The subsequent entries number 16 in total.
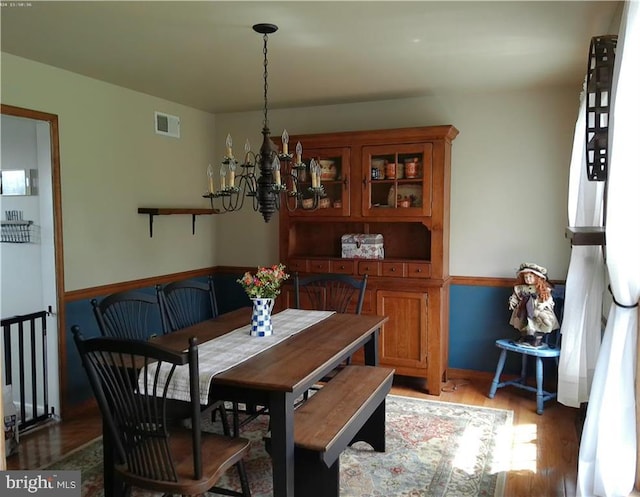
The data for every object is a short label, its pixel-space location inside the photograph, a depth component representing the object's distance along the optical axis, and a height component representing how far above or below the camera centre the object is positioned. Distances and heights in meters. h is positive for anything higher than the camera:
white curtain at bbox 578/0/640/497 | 1.90 -0.38
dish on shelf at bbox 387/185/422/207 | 4.11 +0.15
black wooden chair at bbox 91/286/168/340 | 2.65 -0.54
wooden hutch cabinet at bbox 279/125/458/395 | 4.00 -0.05
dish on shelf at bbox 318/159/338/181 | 4.35 +0.36
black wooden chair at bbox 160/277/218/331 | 3.12 -0.54
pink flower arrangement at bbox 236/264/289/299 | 2.71 -0.36
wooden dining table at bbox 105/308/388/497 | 2.03 -0.65
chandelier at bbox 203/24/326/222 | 2.71 +0.20
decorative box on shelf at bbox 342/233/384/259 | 4.34 -0.27
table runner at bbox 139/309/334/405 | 2.07 -0.64
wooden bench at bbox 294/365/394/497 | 2.19 -0.95
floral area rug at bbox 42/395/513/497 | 2.67 -1.40
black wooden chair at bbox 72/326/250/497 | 1.88 -0.81
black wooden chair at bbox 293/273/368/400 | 3.64 -0.62
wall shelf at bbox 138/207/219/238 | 4.16 +0.02
